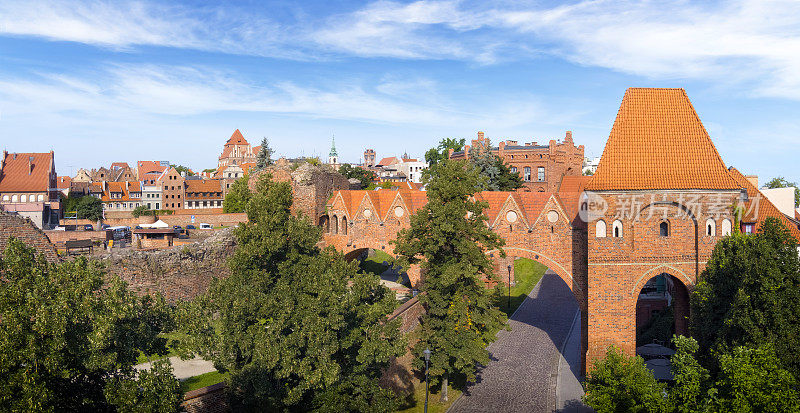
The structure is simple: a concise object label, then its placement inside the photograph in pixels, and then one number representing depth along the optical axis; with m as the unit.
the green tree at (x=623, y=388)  17.52
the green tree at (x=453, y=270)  23.70
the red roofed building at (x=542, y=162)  80.06
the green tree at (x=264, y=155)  70.56
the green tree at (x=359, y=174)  85.62
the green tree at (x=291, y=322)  15.70
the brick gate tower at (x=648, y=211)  24.69
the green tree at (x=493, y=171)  59.25
